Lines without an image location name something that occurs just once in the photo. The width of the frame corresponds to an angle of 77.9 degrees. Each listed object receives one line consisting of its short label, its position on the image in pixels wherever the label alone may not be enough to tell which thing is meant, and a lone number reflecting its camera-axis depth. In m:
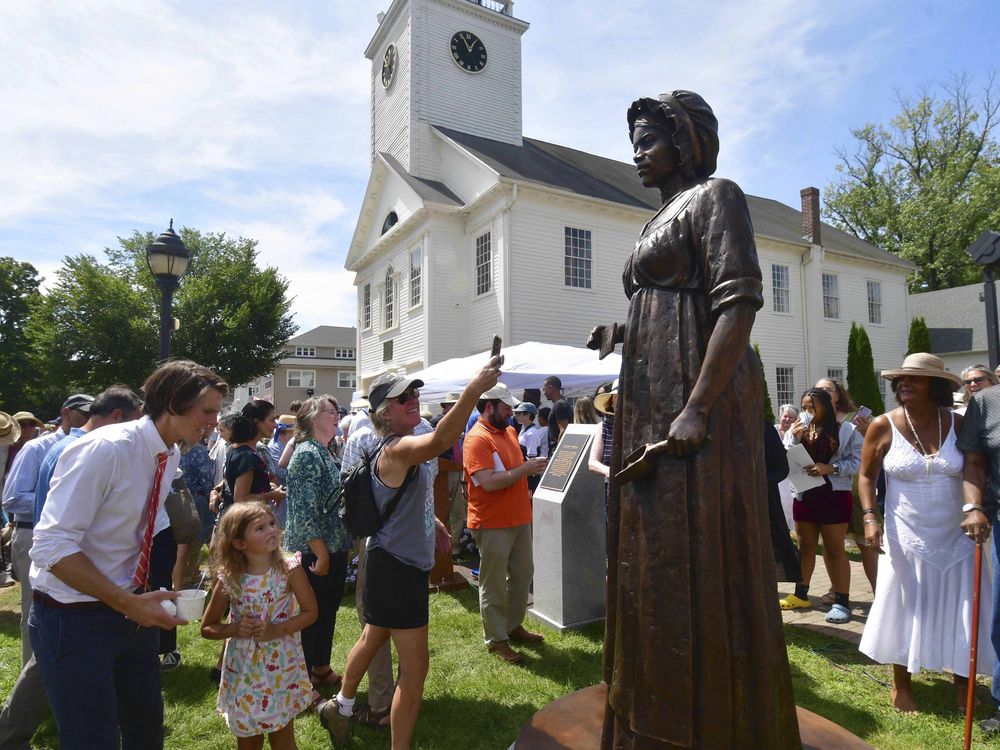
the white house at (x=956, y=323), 29.23
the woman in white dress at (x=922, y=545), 3.88
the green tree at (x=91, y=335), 29.61
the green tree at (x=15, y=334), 37.97
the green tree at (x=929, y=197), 35.00
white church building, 19.61
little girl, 3.12
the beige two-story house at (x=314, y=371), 56.91
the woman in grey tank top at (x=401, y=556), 3.42
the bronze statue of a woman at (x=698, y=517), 2.08
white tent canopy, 10.62
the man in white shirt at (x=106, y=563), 2.28
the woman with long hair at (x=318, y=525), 4.30
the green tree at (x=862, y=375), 24.20
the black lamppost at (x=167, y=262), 7.72
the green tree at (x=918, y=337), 25.77
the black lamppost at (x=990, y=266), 9.12
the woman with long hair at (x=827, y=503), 5.94
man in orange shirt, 5.16
